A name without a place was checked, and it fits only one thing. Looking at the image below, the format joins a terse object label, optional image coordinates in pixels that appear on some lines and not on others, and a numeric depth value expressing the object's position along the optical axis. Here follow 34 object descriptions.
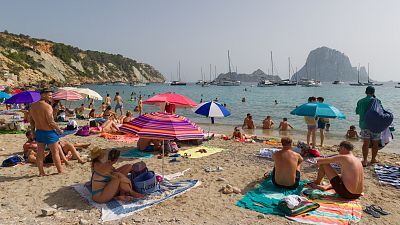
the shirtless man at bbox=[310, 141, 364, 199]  5.41
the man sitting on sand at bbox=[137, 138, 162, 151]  9.29
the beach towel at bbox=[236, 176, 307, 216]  5.13
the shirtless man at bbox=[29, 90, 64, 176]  6.22
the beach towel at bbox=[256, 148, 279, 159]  8.93
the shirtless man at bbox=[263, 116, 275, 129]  17.91
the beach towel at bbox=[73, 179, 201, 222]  4.82
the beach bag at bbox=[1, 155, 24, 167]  7.42
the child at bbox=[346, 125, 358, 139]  15.09
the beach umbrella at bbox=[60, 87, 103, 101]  14.98
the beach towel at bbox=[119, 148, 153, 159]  8.63
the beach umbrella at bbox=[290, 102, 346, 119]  8.77
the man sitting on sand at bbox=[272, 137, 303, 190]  5.82
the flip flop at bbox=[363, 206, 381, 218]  5.02
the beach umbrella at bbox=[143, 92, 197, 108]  9.58
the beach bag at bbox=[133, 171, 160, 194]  5.46
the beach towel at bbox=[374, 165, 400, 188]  6.76
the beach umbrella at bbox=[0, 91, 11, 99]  14.92
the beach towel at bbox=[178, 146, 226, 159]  8.99
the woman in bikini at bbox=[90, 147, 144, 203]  5.05
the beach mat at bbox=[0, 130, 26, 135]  12.23
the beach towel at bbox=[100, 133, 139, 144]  11.06
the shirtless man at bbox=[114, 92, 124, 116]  19.55
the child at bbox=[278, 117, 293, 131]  17.22
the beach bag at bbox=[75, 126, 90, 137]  12.14
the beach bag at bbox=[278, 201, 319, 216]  4.88
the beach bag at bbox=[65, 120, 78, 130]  11.03
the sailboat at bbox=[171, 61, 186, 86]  137.88
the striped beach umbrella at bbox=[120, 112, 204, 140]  5.54
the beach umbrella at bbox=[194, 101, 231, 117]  10.21
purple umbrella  11.80
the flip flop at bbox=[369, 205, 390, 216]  5.16
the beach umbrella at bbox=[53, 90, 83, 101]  13.77
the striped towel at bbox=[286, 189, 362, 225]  4.70
